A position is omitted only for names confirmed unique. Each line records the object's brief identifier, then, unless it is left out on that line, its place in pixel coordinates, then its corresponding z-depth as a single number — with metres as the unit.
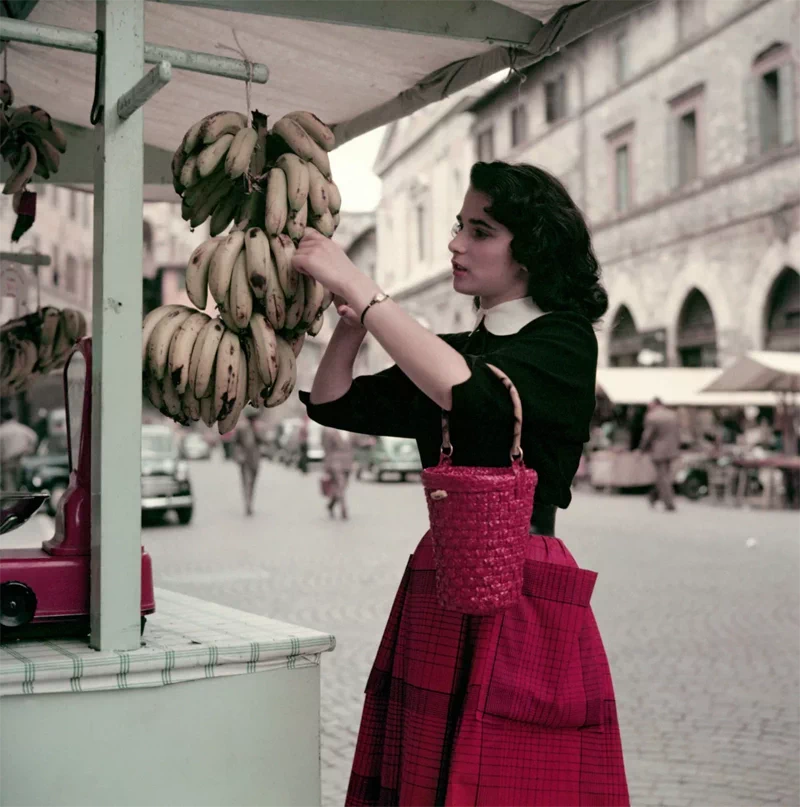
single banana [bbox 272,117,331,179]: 2.52
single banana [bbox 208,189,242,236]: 2.62
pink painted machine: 2.41
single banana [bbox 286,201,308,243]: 2.41
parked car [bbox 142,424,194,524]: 16.20
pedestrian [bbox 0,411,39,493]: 15.12
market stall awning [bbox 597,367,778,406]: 19.38
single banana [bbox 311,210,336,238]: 2.47
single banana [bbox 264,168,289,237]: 2.38
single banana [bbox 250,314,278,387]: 2.43
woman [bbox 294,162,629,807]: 2.08
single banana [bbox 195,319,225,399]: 2.43
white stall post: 2.37
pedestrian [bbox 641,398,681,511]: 17.16
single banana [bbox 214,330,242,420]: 2.44
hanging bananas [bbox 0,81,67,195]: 3.59
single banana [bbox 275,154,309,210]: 2.41
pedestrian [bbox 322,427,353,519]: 16.78
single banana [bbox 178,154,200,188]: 2.49
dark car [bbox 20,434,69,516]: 17.86
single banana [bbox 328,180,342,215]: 2.51
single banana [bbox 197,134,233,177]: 2.45
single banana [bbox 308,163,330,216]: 2.46
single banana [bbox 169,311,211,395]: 2.45
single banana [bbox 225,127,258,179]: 2.43
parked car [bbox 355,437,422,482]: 26.75
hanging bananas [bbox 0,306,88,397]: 4.38
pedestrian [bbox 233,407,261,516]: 17.55
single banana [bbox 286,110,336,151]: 2.55
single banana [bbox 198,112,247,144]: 2.46
